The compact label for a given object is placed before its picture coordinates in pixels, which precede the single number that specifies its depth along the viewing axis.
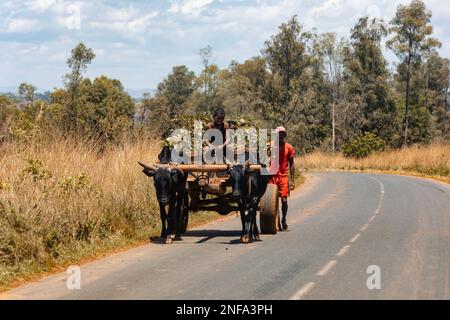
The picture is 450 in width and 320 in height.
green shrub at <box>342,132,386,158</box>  64.81
